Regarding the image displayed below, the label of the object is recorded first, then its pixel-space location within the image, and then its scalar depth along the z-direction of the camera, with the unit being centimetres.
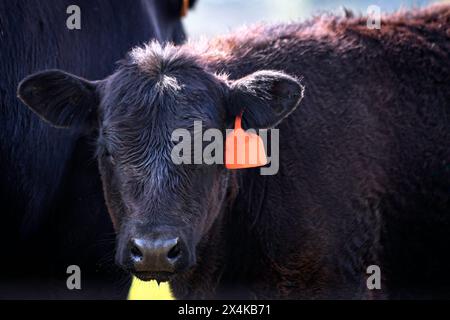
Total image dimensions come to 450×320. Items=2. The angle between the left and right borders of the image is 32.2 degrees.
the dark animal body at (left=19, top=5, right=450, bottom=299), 479
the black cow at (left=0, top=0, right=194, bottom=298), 535
